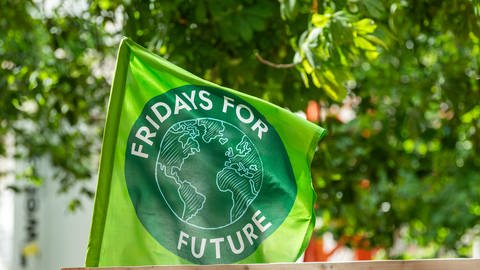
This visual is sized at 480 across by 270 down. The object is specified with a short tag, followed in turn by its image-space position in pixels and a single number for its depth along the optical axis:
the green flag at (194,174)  6.36
